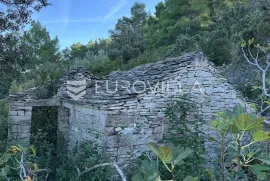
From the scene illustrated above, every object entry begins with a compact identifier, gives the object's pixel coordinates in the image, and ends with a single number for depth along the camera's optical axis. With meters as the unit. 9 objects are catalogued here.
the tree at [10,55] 9.83
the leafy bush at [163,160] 1.61
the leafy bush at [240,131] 1.55
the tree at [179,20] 27.83
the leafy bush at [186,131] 6.41
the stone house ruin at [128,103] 7.21
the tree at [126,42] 29.36
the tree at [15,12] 9.41
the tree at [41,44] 30.94
